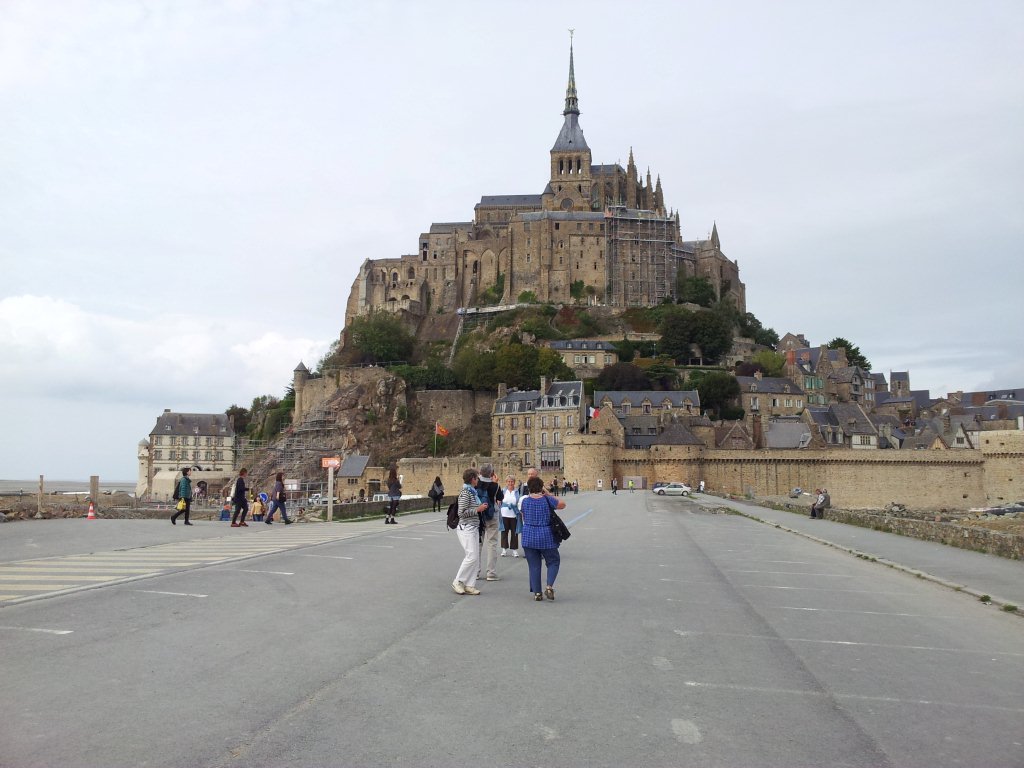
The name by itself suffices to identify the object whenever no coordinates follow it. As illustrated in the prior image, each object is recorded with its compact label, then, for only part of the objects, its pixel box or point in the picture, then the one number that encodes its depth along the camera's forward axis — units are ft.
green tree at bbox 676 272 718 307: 325.21
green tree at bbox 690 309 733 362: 288.51
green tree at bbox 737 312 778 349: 328.70
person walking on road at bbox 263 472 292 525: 75.97
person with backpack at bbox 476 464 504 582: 39.70
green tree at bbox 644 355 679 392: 268.41
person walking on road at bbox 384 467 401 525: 73.92
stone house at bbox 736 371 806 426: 259.80
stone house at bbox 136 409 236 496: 298.15
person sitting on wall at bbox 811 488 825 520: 99.91
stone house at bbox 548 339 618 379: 280.31
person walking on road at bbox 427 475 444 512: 95.30
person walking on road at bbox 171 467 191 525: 70.03
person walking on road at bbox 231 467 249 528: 70.13
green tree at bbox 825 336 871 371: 339.57
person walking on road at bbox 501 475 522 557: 48.01
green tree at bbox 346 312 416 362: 306.35
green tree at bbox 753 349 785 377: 290.76
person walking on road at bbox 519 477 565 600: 33.37
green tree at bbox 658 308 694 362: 287.28
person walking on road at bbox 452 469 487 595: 34.27
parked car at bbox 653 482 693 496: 178.27
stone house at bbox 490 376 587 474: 232.94
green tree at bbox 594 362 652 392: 262.26
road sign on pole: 78.02
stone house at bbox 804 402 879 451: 238.48
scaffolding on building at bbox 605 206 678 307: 328.49
